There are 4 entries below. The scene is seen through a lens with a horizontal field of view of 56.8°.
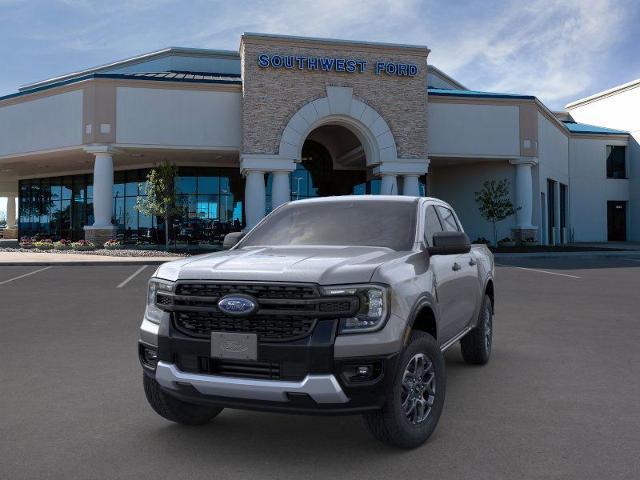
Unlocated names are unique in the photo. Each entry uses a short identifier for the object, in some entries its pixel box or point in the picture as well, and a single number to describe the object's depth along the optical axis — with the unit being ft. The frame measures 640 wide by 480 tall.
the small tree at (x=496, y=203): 103.24
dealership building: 94.27
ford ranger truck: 11.75
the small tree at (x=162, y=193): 93.56
